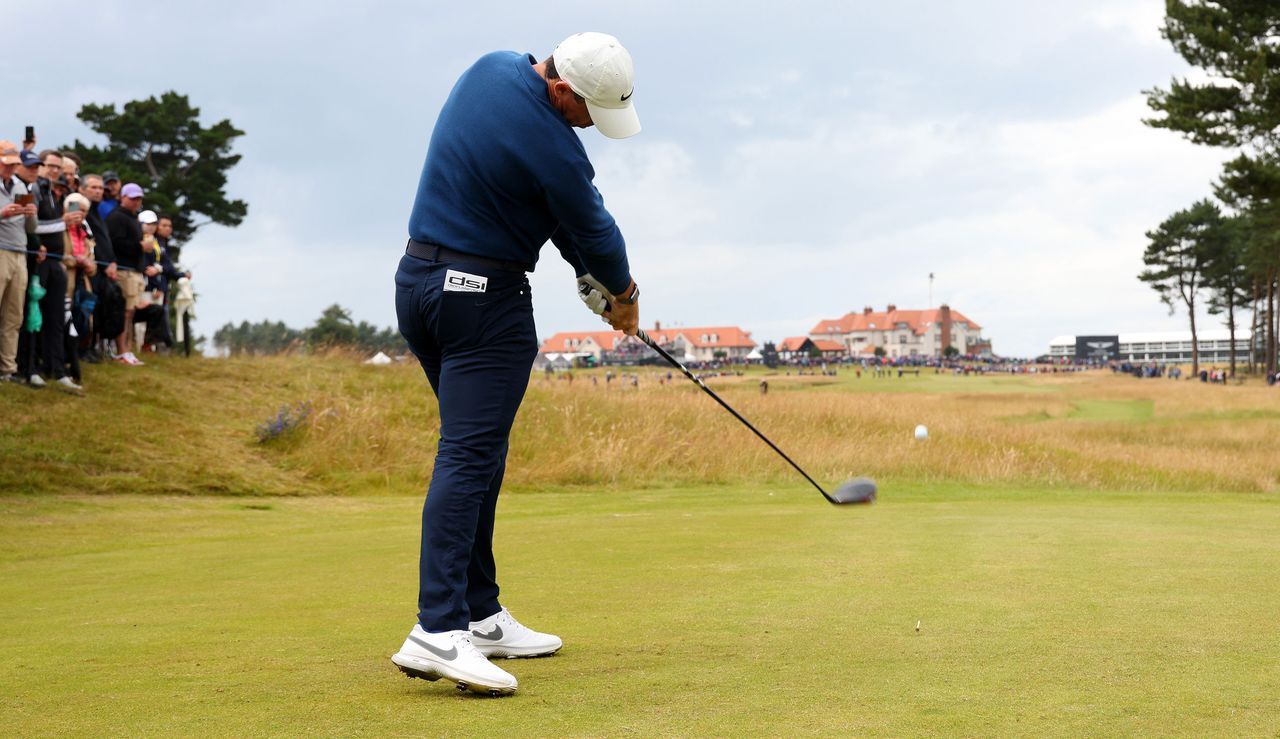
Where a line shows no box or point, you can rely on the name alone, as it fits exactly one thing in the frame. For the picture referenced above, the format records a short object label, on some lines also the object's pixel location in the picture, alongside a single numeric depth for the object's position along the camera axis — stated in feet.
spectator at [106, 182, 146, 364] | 52.31
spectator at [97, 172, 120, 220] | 54.49
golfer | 11.03
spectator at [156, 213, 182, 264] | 60.49
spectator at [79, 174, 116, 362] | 48.67
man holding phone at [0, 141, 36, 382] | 38.65
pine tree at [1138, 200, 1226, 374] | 260.62
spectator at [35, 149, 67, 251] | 42.34
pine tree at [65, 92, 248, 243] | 155.02
